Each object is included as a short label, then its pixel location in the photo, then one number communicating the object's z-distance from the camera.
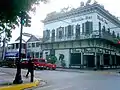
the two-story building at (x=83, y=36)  18.77
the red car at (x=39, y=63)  16.33
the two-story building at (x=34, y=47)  24.01
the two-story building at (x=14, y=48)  25.35
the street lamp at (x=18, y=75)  7.03
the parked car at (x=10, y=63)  19.42
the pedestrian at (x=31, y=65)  7.86
